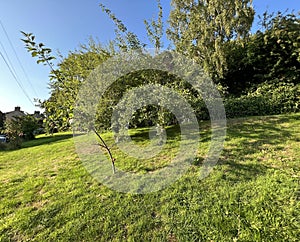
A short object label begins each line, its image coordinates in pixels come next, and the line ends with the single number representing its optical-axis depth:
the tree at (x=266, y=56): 9.27
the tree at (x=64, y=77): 2.24
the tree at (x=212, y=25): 9.13
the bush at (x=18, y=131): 9.52
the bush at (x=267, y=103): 6.66
